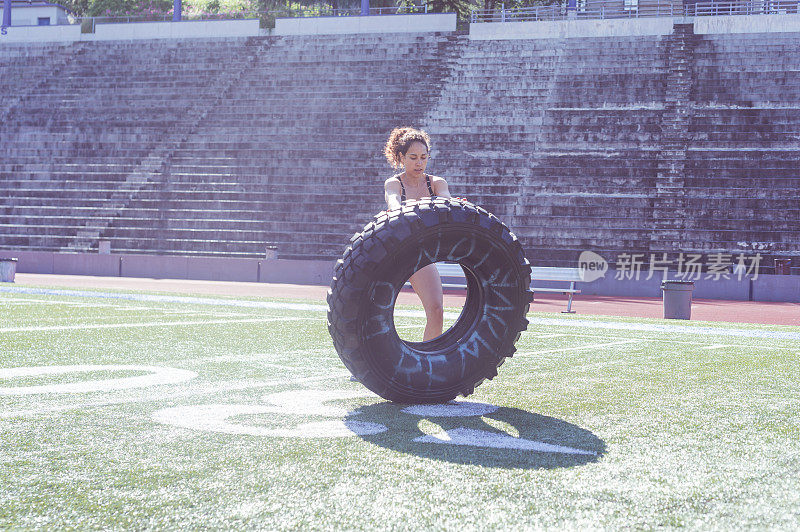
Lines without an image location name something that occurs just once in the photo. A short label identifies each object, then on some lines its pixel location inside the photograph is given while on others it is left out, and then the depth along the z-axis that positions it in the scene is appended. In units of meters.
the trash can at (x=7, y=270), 18.94
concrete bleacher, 25.17
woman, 5.48
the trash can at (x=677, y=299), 14.59
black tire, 4.32
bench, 20.89
